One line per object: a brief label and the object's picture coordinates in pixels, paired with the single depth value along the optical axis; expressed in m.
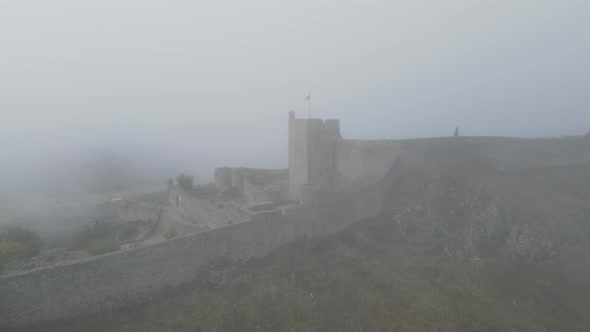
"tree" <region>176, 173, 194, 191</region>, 29.70
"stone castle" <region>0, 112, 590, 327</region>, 12.63
